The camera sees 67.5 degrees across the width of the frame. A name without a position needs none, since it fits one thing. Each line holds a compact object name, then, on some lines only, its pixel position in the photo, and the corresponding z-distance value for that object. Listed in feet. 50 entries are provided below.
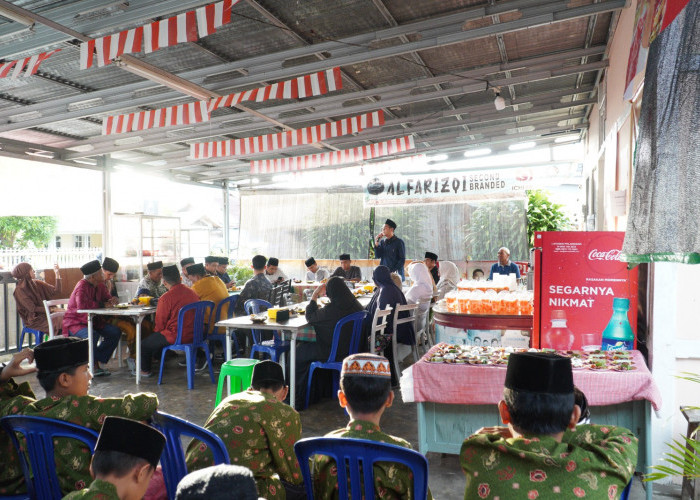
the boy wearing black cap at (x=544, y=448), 4.97
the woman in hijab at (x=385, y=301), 18.37
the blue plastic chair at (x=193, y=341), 18.56
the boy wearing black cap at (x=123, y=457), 4.85
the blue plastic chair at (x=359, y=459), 5.49
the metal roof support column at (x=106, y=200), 34.63
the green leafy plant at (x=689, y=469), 5.83
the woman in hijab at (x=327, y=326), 16.17
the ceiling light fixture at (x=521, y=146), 37.06
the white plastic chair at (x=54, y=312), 21.25
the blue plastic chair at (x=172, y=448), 6.66
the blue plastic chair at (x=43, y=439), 6.53
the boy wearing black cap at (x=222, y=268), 28.30
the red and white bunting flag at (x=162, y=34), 13.05
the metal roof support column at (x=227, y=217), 46.30
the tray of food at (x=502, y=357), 10.43
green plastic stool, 12.64
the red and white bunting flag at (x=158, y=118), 22.00
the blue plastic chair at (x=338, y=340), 15.85
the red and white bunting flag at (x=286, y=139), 25.84
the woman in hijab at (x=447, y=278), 25.71
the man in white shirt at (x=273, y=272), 27.81
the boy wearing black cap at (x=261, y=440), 6.73
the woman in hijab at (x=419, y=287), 21.65
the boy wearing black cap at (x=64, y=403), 6.93
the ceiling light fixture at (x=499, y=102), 23.52
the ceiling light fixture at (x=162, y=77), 16.89
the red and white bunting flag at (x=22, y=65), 15.06
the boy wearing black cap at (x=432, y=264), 28.22
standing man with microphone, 30.14
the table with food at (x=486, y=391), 10.07
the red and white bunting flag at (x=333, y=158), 28.99
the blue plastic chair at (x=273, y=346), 17.34
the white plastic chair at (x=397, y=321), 18.49
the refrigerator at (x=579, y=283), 11.55
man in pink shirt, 20.40
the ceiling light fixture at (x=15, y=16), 13.56
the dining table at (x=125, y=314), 19.07
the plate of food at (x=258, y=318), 16.66
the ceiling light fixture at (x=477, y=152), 38.04
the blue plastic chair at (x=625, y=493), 5.49
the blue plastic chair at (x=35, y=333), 22.31
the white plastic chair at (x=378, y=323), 17.07
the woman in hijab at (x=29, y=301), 22.38
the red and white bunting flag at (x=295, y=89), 19.52
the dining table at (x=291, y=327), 15.80
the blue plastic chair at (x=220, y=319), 20.18
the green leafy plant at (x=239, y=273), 37.45
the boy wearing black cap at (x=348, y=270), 31.96
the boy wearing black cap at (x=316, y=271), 32.07
